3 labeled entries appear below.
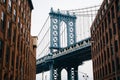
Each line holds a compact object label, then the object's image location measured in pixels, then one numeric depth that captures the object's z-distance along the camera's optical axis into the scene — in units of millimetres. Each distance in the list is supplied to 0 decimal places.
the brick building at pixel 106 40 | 46219
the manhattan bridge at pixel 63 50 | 109000
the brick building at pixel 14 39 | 34719
